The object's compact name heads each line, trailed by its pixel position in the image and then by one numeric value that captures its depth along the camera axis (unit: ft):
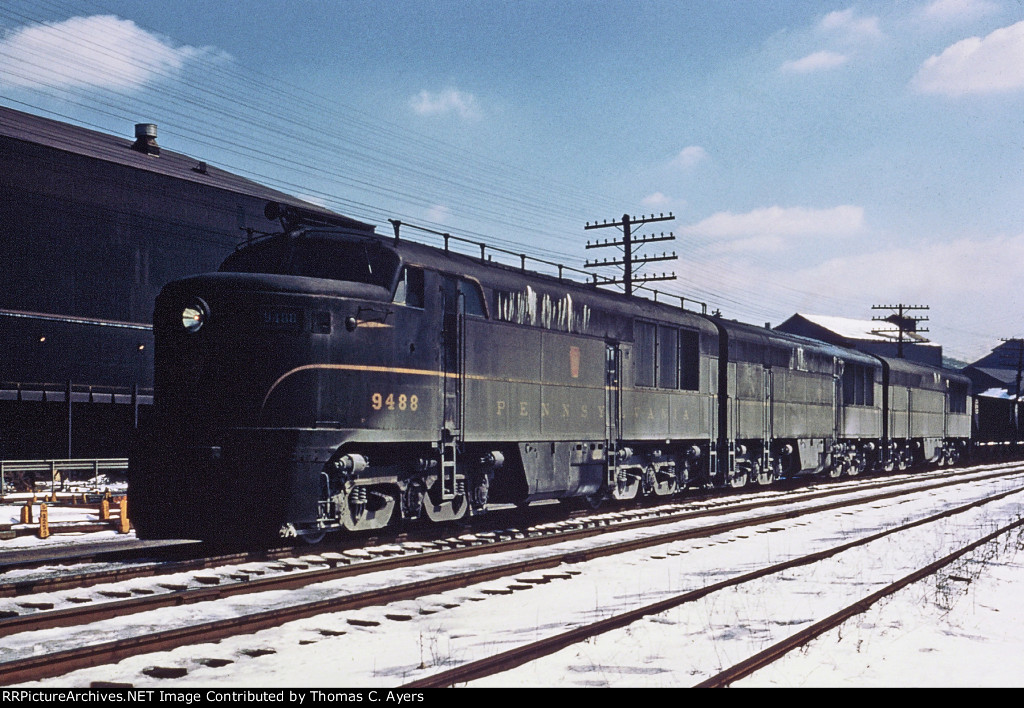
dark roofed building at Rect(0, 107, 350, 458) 94.07
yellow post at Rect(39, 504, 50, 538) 47.32
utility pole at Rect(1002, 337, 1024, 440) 182.09
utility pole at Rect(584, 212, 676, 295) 131.54
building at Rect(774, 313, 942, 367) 359.46
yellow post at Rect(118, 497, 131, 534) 50.37
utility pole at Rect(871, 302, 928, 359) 219.67
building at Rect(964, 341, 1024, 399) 326.44
